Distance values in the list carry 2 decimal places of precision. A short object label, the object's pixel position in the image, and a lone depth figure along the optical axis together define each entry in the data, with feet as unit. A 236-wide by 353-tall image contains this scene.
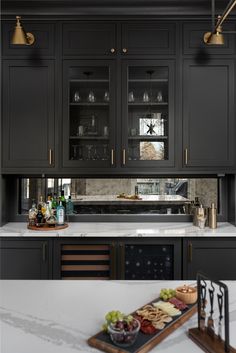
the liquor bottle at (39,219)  9.87
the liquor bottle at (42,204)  10.27
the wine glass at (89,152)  10.10
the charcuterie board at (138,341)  3.30
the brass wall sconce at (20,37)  8.10
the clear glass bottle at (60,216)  10.06
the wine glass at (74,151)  10.06
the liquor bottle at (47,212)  10.21
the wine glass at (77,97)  10.17
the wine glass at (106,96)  10.09
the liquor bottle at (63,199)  10.89
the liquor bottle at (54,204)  10.62
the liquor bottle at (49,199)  10.64
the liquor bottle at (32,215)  10.05
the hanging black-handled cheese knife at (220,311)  3.48
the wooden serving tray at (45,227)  9.55
